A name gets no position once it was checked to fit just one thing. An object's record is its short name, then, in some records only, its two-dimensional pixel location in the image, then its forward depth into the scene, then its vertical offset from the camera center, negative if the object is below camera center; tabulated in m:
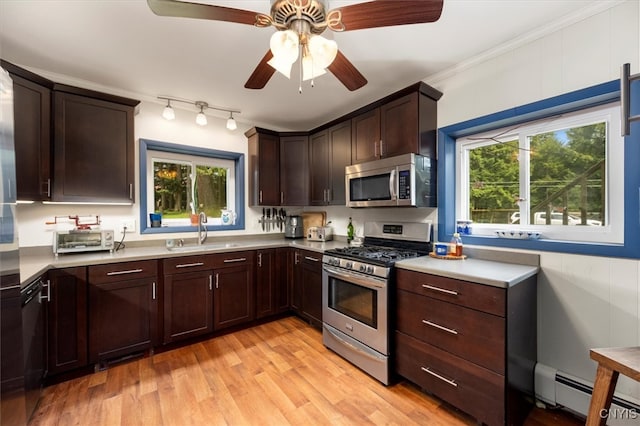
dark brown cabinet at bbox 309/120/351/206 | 2.93 +0.58
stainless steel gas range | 1.94 -0.67
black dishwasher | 1.48 -0.79
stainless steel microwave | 2.18 +0.26
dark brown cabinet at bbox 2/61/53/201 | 1.88 +0.59
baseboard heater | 1.47 -1.10
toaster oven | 2.14 -0.24
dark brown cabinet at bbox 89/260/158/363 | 2.05 -0.79
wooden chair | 1.10 -0.71
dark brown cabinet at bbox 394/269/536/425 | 1.44 -0.80
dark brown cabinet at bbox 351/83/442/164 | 2.21 +0.78
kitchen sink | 2.55 -0.36
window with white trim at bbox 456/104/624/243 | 1.60 +0.24
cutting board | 3.57 -0.10
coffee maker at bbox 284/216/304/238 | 3.49 -0.21
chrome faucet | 2.97 -0.19
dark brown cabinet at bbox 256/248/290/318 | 2.91 -0.80
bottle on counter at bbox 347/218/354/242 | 3.15 -0.26
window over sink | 2.85 +0.31
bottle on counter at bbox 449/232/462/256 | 2.07 -0.27
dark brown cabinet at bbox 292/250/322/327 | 2.73 -0.80
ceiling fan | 1.11 +0.87
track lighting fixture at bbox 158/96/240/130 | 2.60 +1.02
